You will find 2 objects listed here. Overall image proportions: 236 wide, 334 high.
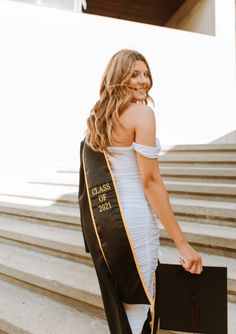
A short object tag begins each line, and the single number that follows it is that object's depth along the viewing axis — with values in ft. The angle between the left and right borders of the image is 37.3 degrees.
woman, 3.95
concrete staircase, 7.03
